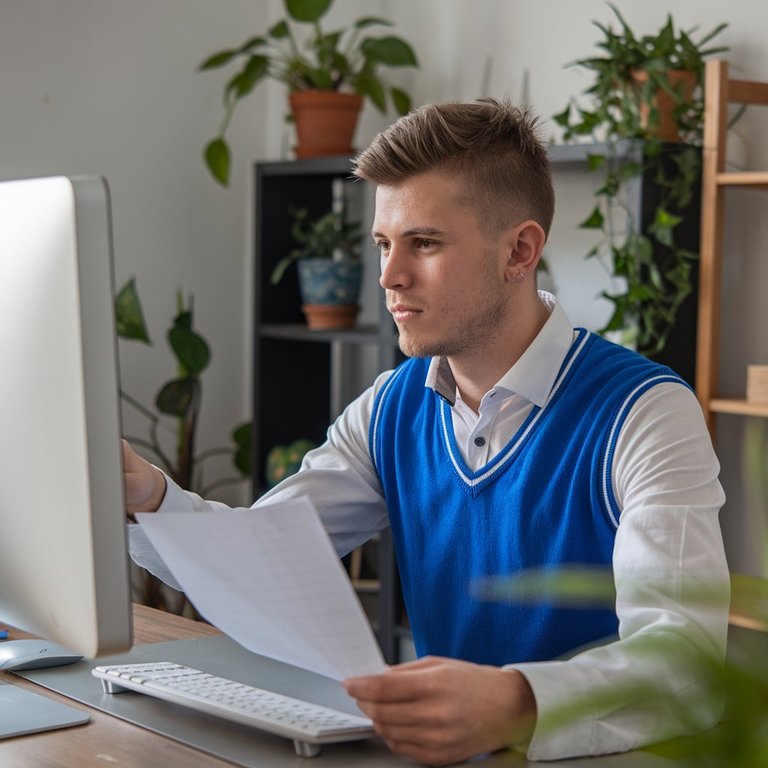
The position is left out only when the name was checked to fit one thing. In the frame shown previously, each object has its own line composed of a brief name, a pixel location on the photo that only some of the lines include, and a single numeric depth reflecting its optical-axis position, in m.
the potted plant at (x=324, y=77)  3.39
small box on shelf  2.54
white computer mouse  1.35
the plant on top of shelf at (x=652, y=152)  2.64
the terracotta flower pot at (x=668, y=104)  2.70
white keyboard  1.07
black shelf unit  3.56
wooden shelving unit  2.57
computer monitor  0.88
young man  1.49
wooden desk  1.05
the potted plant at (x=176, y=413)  3.41
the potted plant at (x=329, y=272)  3.44
